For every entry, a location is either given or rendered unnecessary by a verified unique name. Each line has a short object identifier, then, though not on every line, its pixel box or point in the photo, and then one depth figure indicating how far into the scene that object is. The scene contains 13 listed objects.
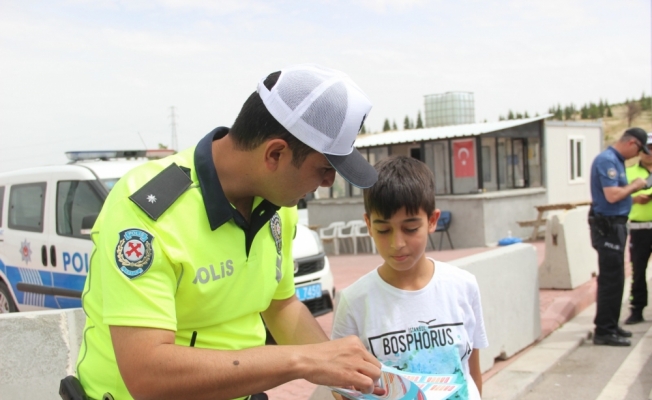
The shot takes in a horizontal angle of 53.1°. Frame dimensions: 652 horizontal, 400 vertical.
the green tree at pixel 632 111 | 56.99
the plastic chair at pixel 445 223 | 16.67
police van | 6.25
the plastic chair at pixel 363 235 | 17.85
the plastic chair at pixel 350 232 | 17.86
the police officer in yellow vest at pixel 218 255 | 1.48
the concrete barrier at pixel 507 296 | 5.28
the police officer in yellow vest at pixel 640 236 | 6.97
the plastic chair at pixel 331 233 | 17.97
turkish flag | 17.50
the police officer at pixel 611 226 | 6.05
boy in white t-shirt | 2.44
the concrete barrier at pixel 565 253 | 8.79
